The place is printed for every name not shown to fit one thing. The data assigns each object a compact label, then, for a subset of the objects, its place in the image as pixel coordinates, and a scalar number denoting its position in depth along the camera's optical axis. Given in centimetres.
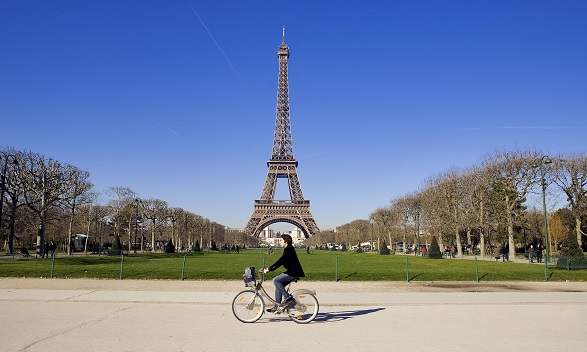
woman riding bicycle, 979
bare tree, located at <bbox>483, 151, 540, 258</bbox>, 4241
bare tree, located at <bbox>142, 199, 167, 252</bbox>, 7144
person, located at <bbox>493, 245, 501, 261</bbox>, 4165
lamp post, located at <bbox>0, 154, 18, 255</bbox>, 4125
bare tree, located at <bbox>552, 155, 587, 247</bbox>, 4703
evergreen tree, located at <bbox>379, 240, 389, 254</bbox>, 6328
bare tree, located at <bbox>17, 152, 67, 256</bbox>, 4119
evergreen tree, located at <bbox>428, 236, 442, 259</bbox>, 4759
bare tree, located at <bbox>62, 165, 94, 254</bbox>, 4825
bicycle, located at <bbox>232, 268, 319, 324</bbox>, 977
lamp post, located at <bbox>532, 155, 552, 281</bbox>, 3209
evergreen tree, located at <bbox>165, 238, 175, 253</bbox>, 6271
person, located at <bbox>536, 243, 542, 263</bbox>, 3900
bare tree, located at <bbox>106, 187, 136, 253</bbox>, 6781
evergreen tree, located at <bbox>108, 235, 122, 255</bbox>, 4862
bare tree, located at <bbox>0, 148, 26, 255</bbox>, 4316
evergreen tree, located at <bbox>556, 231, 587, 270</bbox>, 2671
